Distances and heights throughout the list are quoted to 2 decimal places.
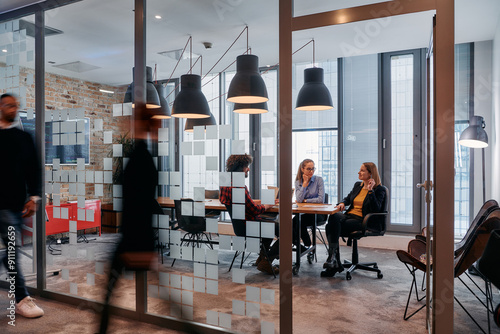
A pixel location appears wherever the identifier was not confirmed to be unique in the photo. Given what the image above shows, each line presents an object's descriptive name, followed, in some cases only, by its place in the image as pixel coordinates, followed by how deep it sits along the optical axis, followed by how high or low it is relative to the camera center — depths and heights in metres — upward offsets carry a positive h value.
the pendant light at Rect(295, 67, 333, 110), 4.49 +0.86
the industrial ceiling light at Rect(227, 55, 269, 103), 2.91 +0.64
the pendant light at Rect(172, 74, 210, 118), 2.96 +0.51
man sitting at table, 2.67 -0.28
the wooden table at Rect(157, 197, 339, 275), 2.85 -0.52
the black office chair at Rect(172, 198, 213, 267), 2.90 -0.53
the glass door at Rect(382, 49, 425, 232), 5.80 +0.46
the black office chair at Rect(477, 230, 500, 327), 1.89 -0.52
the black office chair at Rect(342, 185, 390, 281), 4.29 -0.78
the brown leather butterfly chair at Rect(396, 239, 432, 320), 2.94 -0.81
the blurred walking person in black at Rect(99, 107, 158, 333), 2.19 -0.31
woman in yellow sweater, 4.32 -0.61
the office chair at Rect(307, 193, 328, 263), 5.26 -0.83
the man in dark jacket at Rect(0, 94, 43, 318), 2.98 -0.21
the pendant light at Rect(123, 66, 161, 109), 3.08 +0.59
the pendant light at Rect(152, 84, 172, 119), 3.15 +0.48
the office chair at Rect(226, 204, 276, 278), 2.67 -0.46
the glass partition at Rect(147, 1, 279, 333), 2.64 -0.52
